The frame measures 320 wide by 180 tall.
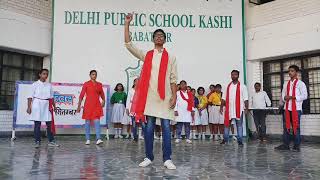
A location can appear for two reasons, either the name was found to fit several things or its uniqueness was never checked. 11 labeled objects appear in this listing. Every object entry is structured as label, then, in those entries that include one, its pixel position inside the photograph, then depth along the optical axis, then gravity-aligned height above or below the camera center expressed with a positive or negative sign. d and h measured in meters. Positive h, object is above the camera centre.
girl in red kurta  8.31 +0.18
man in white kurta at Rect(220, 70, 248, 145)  8.34 +0.23
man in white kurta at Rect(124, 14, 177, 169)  4.59 +0.15
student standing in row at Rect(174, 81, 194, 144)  9.77 +0.07
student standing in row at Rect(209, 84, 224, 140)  11.00 +0.08
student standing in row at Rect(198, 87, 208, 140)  11.09 +0.17
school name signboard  11.12 +2.37
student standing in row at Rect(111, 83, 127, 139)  10.82 +0.23
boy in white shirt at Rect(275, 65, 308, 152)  7.15 +0.14
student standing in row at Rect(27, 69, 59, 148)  7.38 +0.17
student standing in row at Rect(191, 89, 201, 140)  10.97 -0.25
